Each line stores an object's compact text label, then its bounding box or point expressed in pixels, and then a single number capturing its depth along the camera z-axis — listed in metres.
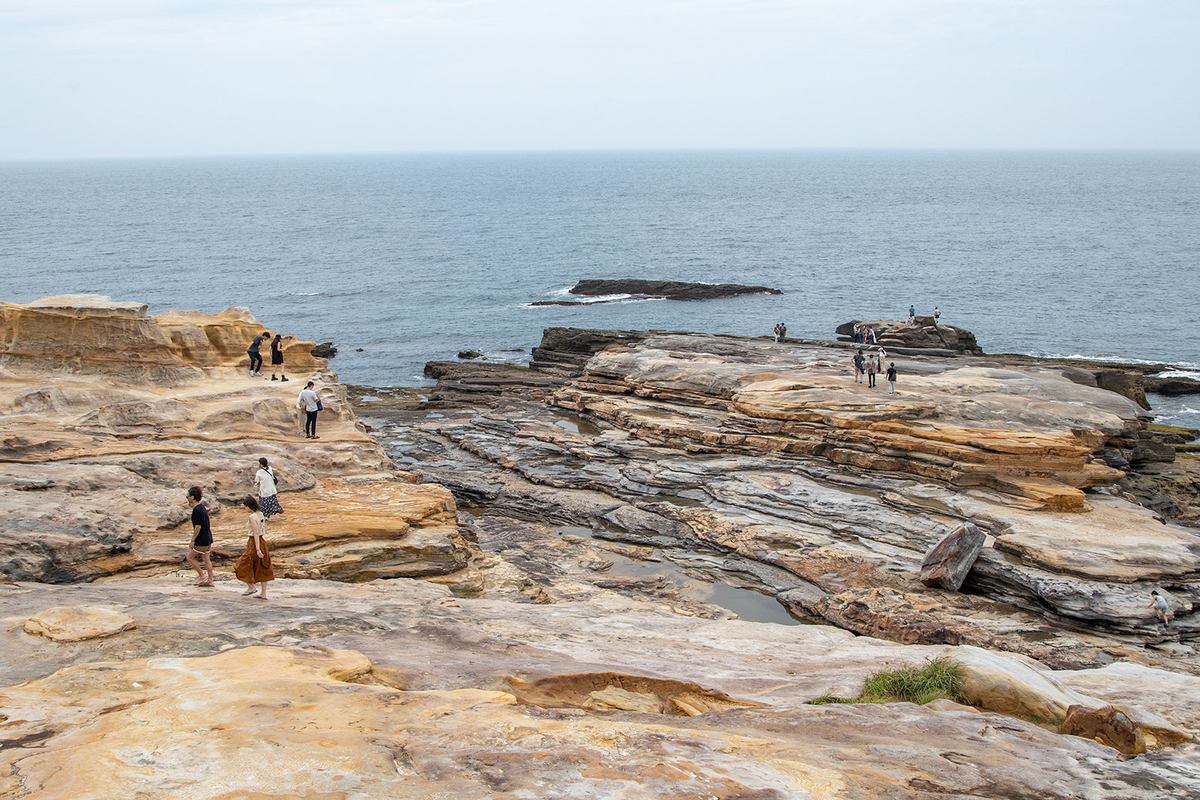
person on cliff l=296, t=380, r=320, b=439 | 23.89
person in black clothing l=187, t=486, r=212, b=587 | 14.36
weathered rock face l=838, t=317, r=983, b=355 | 48.46
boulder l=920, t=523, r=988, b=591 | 22.00
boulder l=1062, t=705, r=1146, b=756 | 9.66
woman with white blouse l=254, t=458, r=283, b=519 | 17.42
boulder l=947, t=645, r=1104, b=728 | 10.70
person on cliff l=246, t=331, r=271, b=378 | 27.98
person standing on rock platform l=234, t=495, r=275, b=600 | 13.86
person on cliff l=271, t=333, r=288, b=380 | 27.88
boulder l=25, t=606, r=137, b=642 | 10.88
